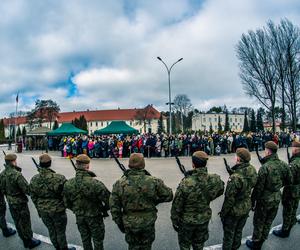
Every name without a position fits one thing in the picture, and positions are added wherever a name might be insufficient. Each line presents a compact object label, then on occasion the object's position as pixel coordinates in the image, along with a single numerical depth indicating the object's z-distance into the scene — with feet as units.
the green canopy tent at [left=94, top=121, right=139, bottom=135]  84.12
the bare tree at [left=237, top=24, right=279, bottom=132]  111.55
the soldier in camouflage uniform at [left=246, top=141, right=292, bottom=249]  16.56
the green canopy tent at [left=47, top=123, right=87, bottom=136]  98.73
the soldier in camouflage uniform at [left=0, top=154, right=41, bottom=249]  17.52
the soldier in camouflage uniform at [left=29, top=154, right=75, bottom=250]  15.72
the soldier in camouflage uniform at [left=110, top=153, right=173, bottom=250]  13.09
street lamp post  92.53
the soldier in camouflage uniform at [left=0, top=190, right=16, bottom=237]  19.31
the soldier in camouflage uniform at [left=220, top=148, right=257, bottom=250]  14.96
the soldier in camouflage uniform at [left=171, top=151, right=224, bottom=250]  13.57
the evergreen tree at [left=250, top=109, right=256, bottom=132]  279.90
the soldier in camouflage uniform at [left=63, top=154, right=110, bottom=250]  14.60
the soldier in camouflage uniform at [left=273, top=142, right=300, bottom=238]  18.72
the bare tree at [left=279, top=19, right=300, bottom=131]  108.78
